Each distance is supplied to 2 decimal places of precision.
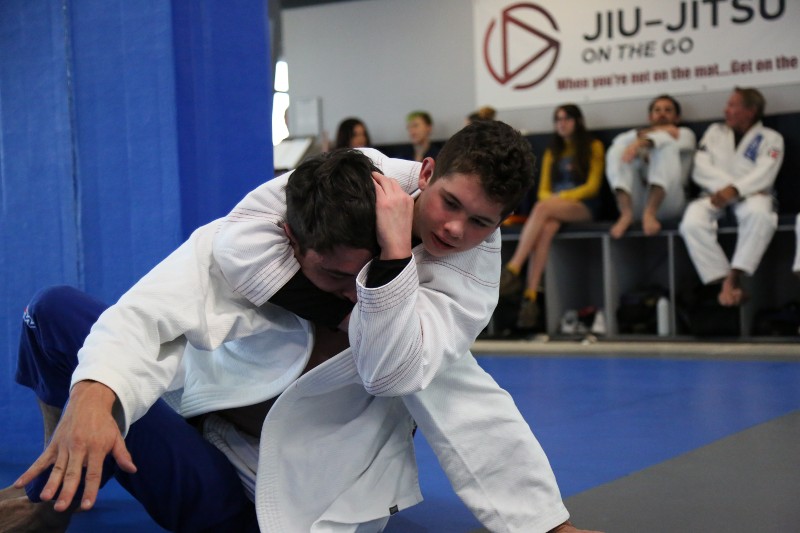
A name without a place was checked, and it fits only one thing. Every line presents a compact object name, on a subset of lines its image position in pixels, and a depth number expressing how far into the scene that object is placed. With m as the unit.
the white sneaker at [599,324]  7.22
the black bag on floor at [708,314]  6.67
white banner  7.34
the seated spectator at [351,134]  8.20
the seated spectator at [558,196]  7.07
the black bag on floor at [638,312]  7.05
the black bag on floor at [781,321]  6.63
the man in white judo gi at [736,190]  6.49
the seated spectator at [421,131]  8.25
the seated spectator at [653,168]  6.99
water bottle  6.95
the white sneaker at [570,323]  7.34
